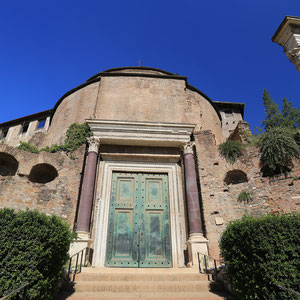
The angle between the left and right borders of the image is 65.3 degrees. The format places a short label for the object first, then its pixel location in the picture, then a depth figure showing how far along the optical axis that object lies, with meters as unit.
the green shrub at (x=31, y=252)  4.09
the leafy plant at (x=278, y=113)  16.77
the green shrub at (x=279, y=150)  9.48
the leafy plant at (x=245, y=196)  9.34
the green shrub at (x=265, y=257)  4.23
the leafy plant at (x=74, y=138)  10.53
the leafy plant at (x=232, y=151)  10.46
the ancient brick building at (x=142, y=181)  8.90
